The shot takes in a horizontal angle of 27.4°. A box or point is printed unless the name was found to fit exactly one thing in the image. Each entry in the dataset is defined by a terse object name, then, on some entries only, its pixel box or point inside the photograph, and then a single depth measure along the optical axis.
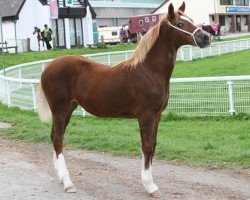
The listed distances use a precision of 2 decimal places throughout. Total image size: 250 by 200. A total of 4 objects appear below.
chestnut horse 6.21
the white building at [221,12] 72.06
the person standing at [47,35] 38.03
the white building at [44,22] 41.53
